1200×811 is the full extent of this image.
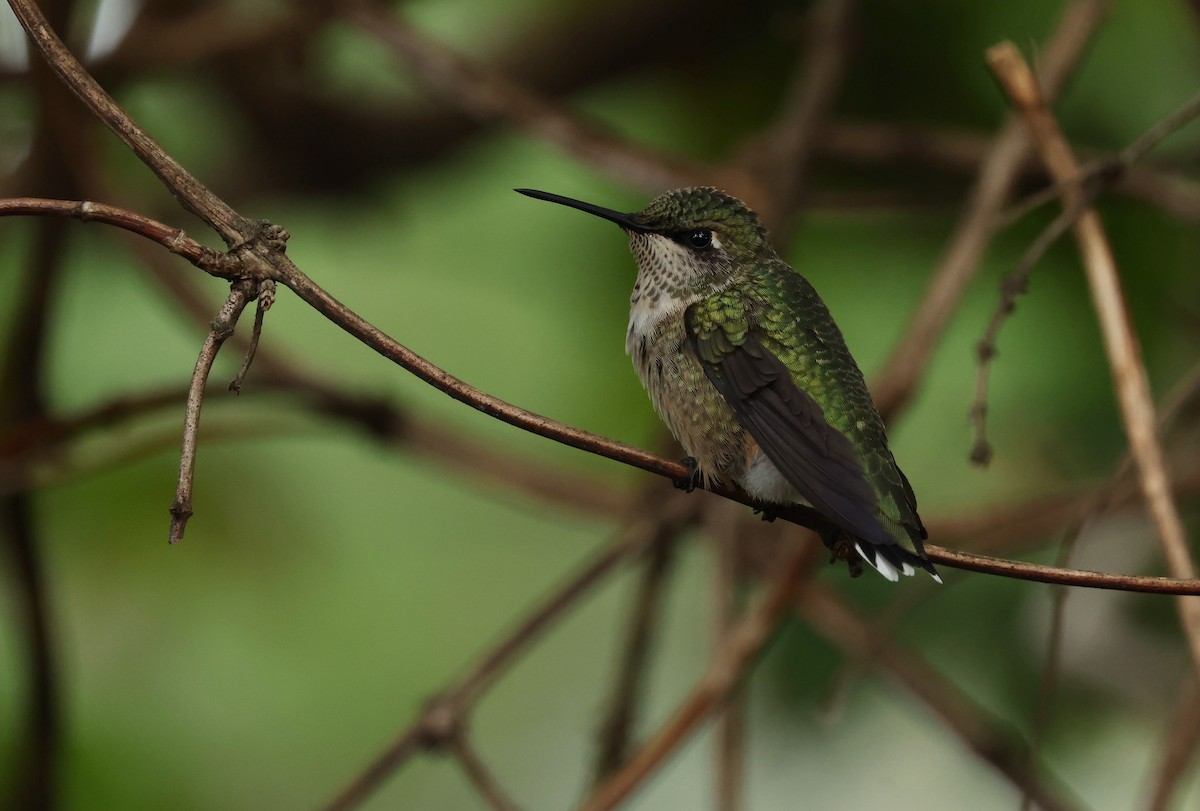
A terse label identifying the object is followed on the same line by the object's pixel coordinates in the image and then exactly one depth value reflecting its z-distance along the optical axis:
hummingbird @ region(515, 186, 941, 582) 3.35
